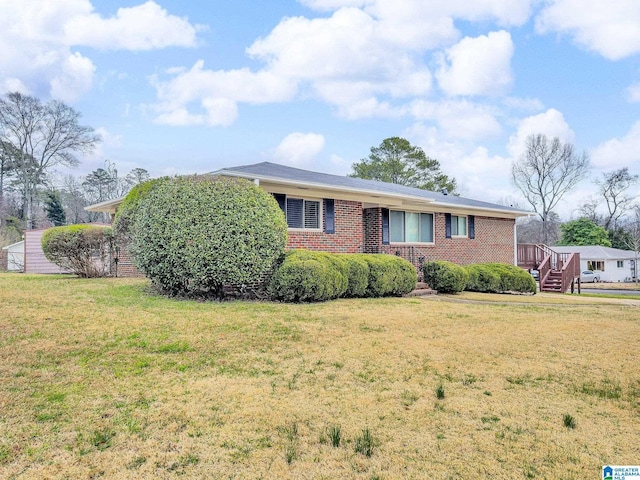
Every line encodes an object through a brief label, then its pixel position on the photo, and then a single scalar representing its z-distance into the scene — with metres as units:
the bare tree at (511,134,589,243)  40.22
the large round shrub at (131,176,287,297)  8.74
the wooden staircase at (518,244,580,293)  19.06
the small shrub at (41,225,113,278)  13.16
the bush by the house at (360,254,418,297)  11.07
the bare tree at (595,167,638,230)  44.72
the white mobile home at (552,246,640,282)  39.88
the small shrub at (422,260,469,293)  13.23
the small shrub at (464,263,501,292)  14.55
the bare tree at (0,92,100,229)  29.86
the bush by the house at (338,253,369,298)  10.59
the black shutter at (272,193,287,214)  12.27
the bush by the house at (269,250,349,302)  9.16
